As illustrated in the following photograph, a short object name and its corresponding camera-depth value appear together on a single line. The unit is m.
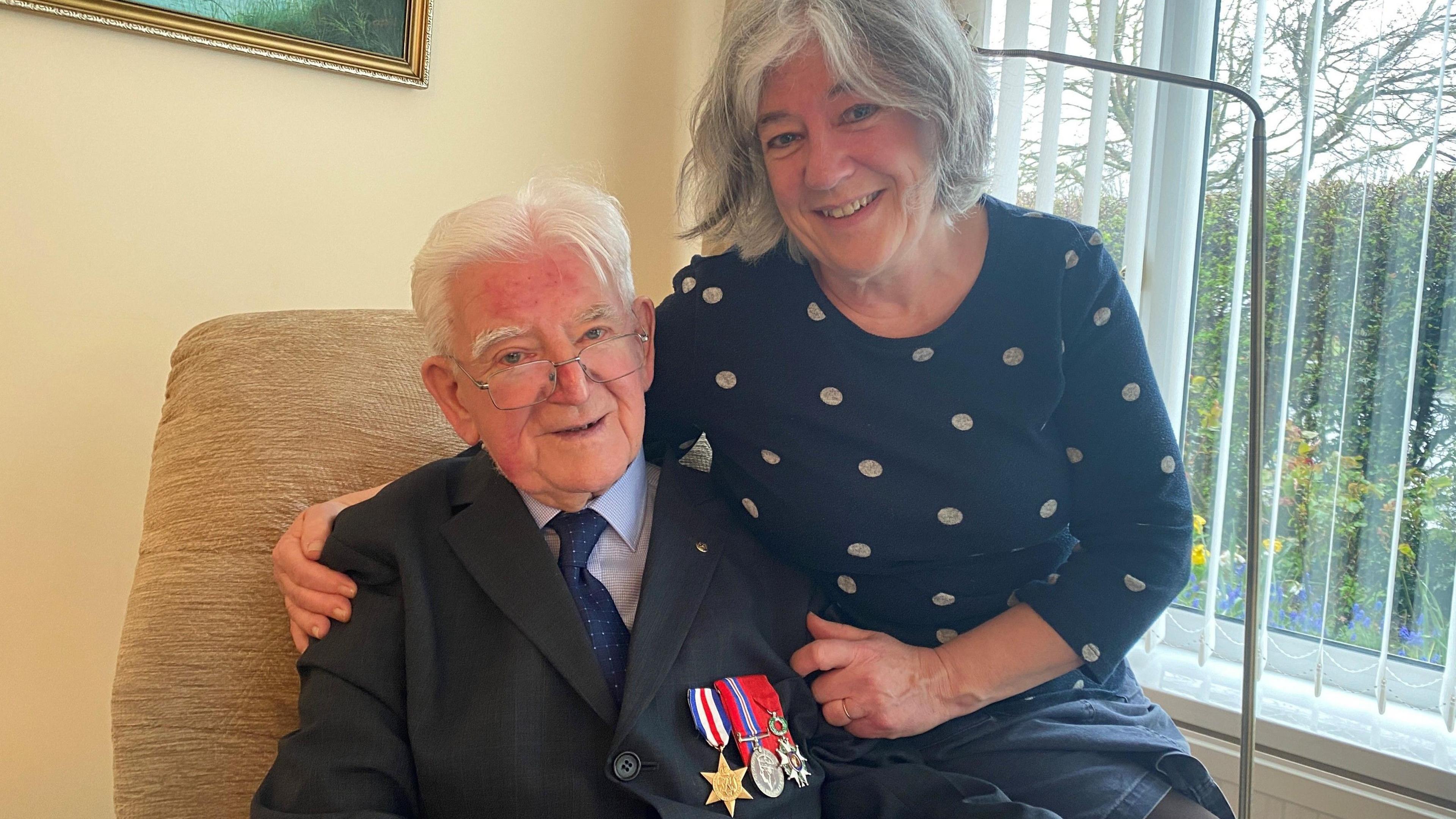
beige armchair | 1.17
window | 1.72
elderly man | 1.05
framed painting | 1.66
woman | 1.17
